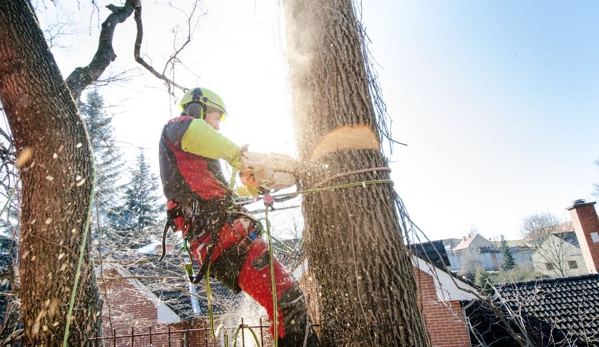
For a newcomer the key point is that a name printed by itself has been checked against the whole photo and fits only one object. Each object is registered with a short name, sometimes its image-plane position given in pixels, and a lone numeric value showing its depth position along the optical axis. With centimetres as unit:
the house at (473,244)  5912
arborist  196
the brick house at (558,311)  821
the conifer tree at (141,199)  2389
